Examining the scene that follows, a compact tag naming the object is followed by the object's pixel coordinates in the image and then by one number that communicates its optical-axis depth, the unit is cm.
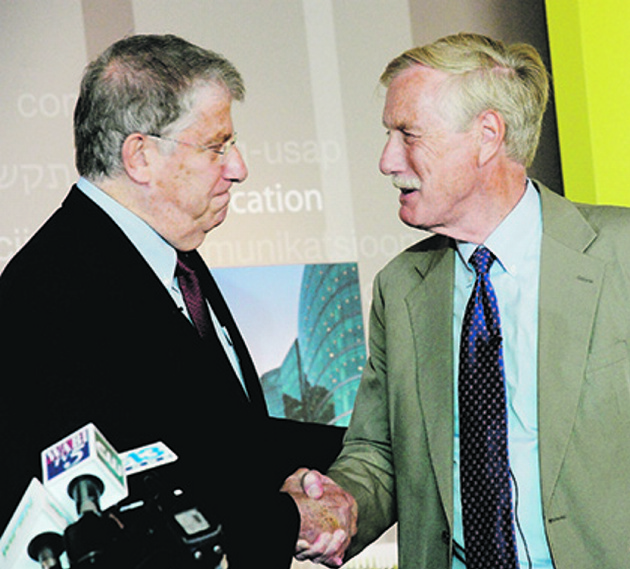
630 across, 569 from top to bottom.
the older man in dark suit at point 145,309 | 197
